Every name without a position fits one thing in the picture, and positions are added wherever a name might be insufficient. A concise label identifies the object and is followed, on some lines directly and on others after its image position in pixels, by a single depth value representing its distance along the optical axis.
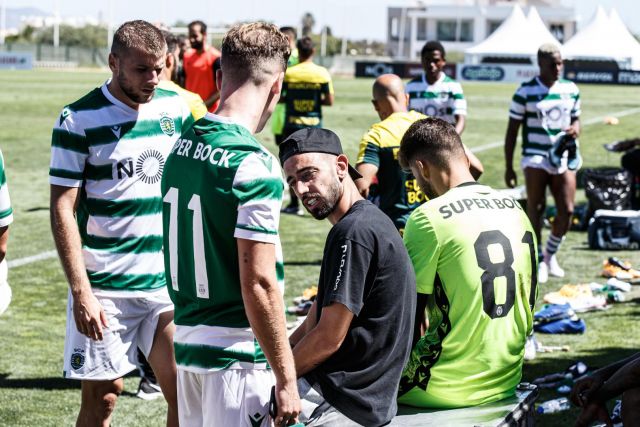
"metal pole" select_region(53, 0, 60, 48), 83.62
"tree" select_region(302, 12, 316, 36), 126.54
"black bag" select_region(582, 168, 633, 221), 13.02
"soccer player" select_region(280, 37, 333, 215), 13.40
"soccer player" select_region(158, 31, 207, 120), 6.77
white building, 118.62
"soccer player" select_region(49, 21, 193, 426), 4.75
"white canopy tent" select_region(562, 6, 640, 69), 41.78
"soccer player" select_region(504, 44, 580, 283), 10.30
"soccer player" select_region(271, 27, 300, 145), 14.19
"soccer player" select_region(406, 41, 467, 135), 10.99
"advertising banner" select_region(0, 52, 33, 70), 60.41
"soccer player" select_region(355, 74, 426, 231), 7.11
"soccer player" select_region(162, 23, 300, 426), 3.40
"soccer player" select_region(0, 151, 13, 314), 4.70
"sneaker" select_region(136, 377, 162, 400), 6.65
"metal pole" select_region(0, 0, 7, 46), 85.75
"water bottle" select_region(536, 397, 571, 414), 6.23
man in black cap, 3.70
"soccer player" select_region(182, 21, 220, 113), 12.06
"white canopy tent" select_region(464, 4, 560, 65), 49.06
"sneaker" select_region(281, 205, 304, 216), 13.99
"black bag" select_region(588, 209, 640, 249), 11.87
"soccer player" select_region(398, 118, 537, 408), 4.27
